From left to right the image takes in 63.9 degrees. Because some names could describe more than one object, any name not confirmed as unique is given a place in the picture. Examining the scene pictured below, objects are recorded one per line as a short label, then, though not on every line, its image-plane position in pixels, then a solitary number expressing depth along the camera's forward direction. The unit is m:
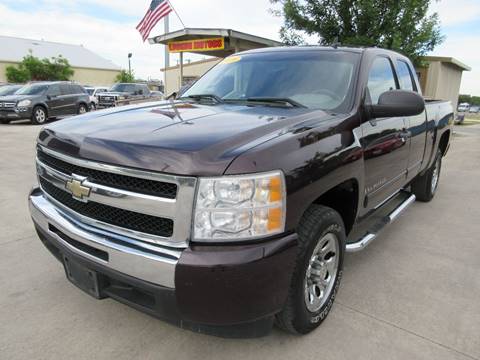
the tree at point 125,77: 52.88
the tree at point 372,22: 10.32
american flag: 17.16
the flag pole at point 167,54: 19.50
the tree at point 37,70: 41.07
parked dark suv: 13.91
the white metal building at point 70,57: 47.63
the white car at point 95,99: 20.11
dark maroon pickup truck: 1.74
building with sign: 13.66
